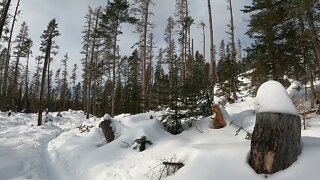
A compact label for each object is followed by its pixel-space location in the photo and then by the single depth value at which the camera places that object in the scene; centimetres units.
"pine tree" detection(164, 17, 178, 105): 2712
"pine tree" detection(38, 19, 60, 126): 1794
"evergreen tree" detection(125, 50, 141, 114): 1566
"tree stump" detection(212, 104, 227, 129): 674
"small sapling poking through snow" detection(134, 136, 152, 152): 633
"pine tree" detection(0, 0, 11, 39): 1134
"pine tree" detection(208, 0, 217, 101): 1408
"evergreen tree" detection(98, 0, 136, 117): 1819
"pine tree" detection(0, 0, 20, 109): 2318
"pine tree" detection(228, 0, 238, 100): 1530
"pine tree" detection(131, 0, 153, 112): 1779
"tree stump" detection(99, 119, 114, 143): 802
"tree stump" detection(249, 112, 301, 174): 370
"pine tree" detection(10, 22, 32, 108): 2942
